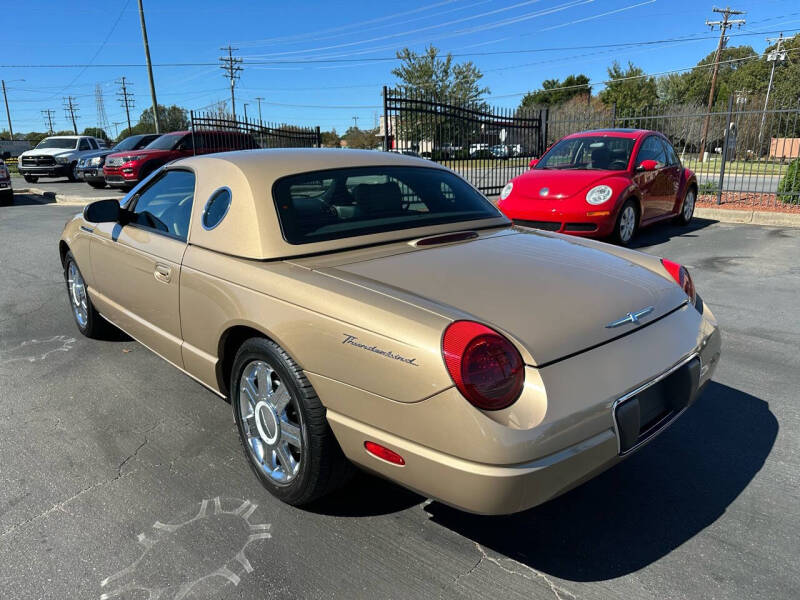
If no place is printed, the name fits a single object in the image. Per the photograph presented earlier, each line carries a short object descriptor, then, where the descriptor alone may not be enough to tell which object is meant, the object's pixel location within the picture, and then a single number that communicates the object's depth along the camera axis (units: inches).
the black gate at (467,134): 461.4
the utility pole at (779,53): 1558.6
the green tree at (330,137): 2952.8
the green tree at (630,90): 1995.6
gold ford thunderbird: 73.4
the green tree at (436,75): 1598.2
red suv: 611.2
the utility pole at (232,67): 2385.6
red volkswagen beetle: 293.3
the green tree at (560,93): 3053.6
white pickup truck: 887.7
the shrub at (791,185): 455.2
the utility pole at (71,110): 3868.1
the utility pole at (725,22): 1770.4
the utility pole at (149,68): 1027.9
